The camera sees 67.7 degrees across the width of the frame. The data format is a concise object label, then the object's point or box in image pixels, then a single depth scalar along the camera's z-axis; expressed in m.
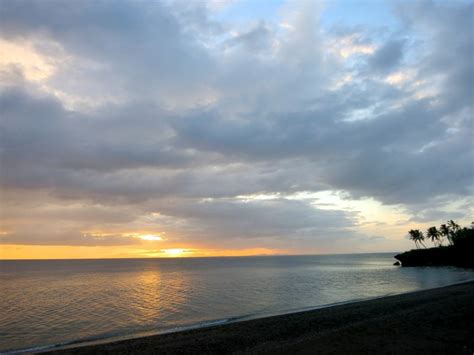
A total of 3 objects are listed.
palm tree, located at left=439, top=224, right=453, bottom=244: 149.45
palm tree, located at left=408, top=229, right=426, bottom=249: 158.64
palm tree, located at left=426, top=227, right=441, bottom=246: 150.12
